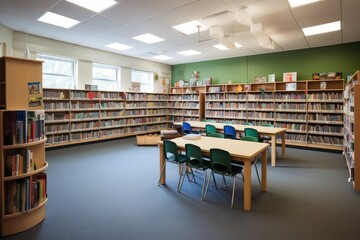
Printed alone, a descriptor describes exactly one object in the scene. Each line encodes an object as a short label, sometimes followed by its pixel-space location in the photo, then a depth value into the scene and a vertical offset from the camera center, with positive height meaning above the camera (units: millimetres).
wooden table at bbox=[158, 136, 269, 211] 2926 -504
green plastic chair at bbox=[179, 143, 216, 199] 3311 -652
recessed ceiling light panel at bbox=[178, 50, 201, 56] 7909 +2438
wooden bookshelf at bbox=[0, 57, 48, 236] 2336 -296
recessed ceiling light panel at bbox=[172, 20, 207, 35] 5164 +2267
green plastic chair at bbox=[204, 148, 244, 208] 3021 -683
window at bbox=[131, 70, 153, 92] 9219 +1694
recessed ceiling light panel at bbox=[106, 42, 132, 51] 7114 +2445
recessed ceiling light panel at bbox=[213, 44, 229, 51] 7111 +2382
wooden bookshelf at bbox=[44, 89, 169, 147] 6520 +119
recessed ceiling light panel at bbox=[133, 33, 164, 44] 6160 +2367
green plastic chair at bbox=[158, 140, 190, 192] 3574 -623
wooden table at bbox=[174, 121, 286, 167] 4922 -347
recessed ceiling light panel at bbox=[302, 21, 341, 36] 5129 +2203
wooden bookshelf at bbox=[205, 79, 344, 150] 6422 +283
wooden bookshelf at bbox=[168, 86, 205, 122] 9297 +602
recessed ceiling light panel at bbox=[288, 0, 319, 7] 4009 +2156
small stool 6648 -523
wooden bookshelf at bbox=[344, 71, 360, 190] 3385 -448
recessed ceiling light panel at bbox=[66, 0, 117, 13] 4121 +2237
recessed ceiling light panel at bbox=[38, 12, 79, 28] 4789 +2306
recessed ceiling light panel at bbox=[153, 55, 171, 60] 8772 +2506
